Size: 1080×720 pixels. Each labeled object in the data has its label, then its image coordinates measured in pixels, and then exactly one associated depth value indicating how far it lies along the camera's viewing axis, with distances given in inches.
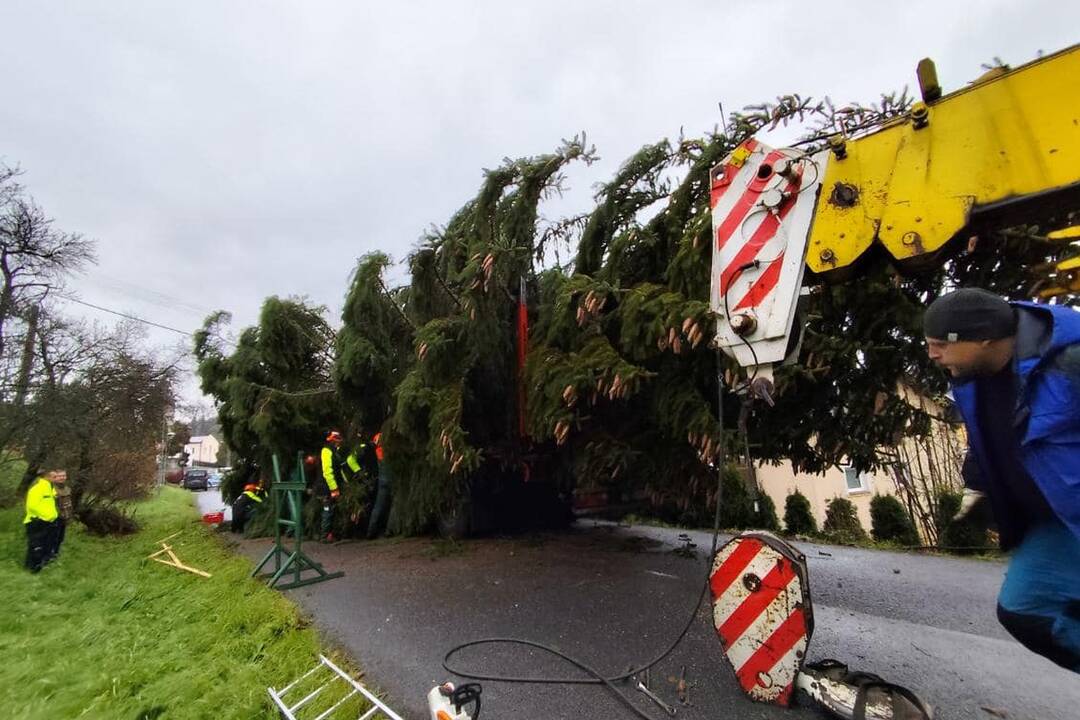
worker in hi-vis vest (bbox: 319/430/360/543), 297.6
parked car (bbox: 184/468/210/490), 1602.0
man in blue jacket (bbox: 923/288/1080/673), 61.5
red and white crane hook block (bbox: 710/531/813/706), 93.2
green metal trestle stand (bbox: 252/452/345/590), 205.3
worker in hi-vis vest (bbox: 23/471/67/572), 285.4
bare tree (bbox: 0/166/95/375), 481.7
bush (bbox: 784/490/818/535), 415.5
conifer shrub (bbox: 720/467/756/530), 362.0
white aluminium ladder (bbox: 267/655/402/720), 96.8
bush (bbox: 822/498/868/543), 417.7
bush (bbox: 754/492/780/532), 386.1
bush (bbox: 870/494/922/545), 360.2
